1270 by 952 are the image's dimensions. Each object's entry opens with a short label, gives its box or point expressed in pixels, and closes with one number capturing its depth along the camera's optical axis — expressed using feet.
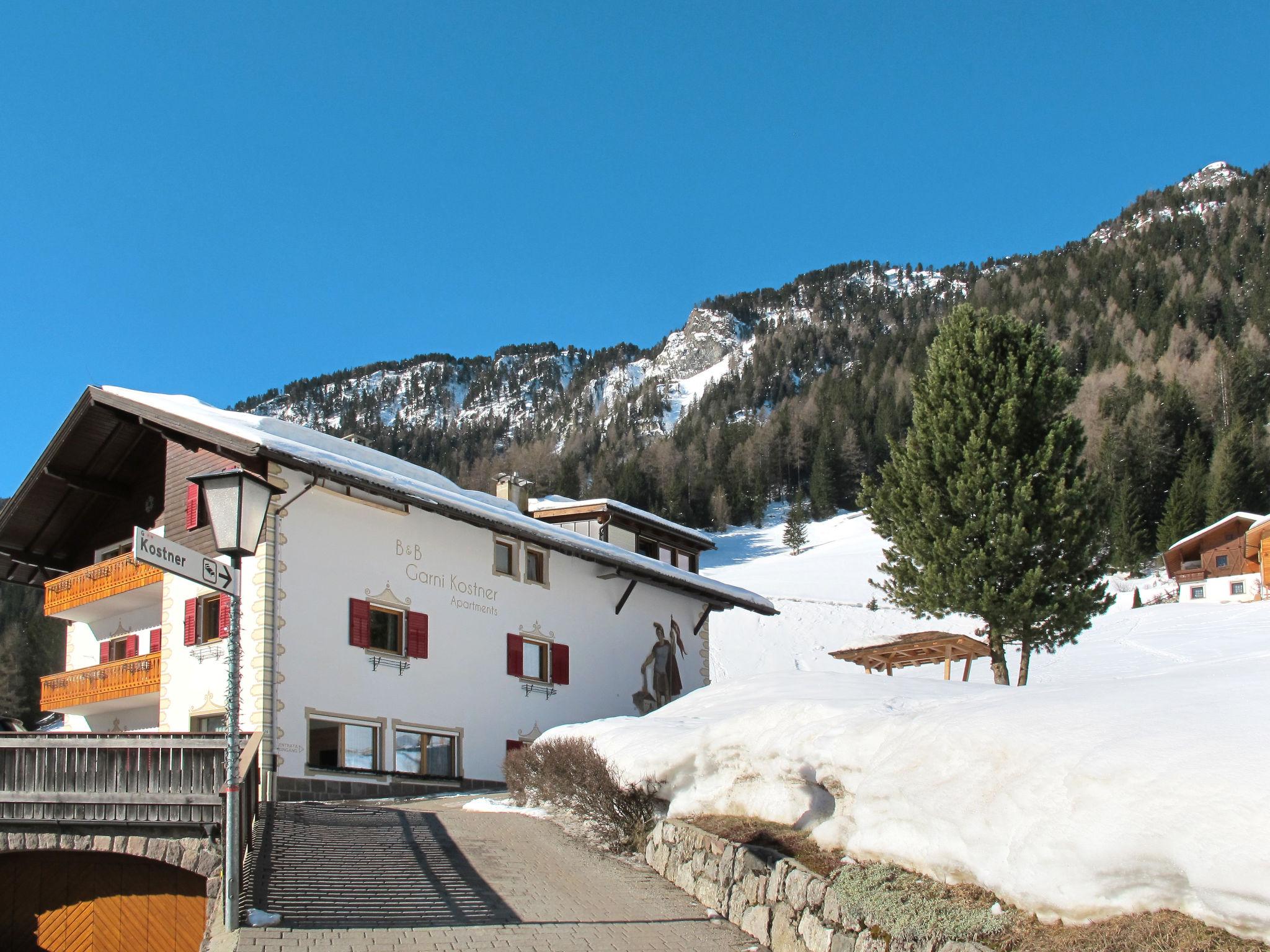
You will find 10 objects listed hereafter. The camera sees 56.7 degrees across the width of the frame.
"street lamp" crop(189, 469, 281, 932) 29.62
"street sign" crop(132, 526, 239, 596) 27.37
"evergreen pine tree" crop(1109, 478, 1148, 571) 254.06
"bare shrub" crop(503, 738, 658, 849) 44.60
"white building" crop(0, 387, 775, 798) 70.85
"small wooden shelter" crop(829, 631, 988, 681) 75.08
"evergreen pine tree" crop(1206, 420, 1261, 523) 265.95
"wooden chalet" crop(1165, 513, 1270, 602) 208.33
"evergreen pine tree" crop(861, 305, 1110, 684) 73.82
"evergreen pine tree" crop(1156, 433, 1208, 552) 259.19
